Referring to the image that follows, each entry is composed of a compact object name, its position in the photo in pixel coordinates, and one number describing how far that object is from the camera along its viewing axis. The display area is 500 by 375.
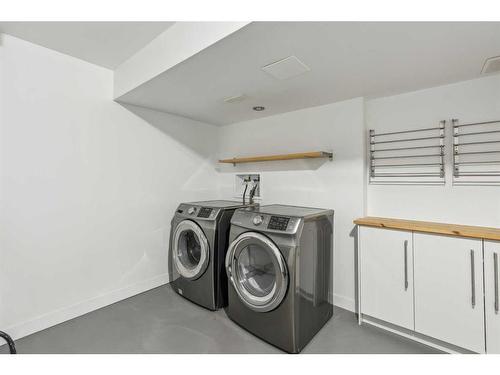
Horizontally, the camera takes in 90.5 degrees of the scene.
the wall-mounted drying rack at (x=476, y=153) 1.85
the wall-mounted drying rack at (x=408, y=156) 2.08
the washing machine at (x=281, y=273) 1.73
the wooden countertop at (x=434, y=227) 1.60
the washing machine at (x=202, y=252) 2.32
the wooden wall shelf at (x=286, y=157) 2.42
